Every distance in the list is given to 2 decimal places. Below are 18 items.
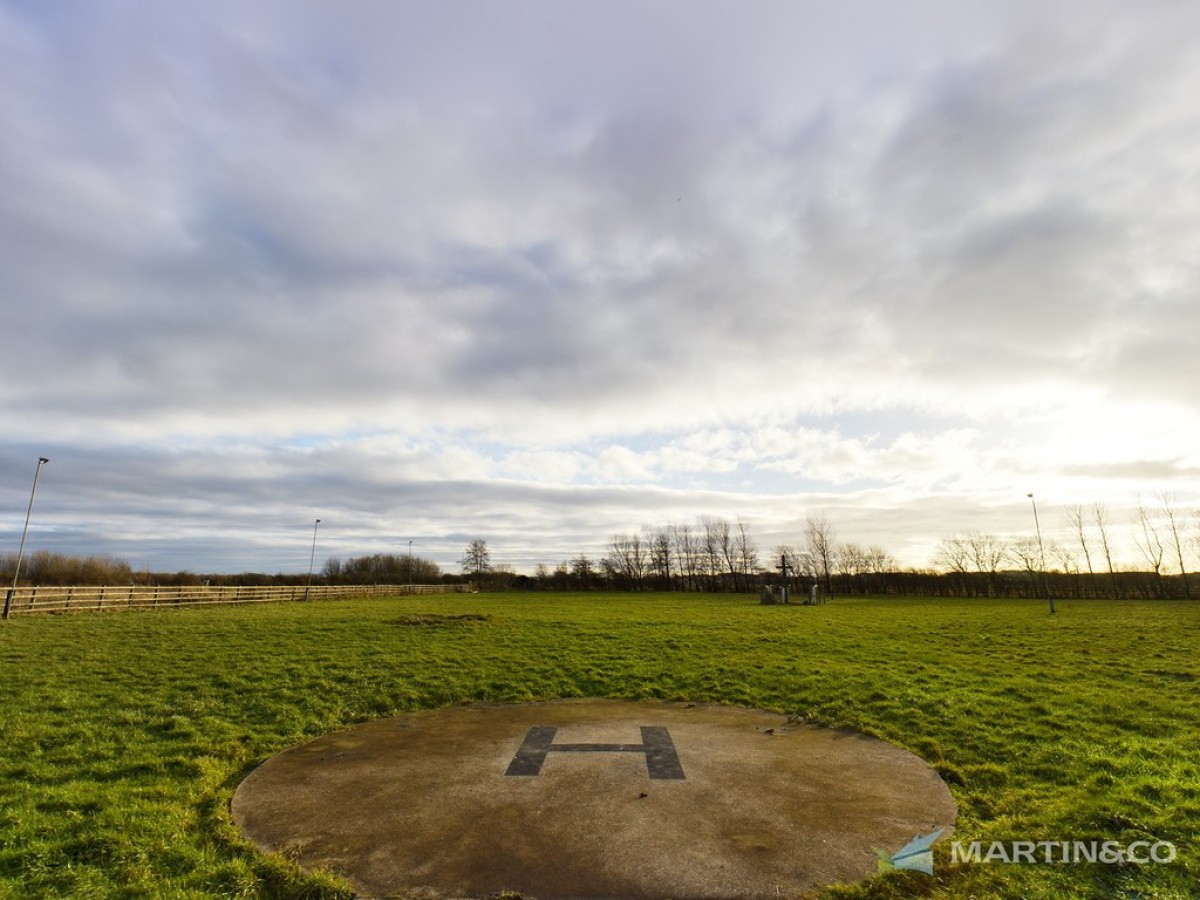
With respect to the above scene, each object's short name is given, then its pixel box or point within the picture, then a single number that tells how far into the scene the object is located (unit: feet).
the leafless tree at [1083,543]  238.64
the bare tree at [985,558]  265.75
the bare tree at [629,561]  368.89
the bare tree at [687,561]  355.13
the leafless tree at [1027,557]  250.37
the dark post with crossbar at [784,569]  161.17
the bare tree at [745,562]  345.31
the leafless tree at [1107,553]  214.90
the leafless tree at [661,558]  368.27
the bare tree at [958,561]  277.17
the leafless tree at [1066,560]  244.42
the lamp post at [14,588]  90.49
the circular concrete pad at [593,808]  16.84
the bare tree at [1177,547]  206.68
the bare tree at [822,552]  288.84
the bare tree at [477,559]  401.49
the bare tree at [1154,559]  212.84
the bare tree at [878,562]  303.68
